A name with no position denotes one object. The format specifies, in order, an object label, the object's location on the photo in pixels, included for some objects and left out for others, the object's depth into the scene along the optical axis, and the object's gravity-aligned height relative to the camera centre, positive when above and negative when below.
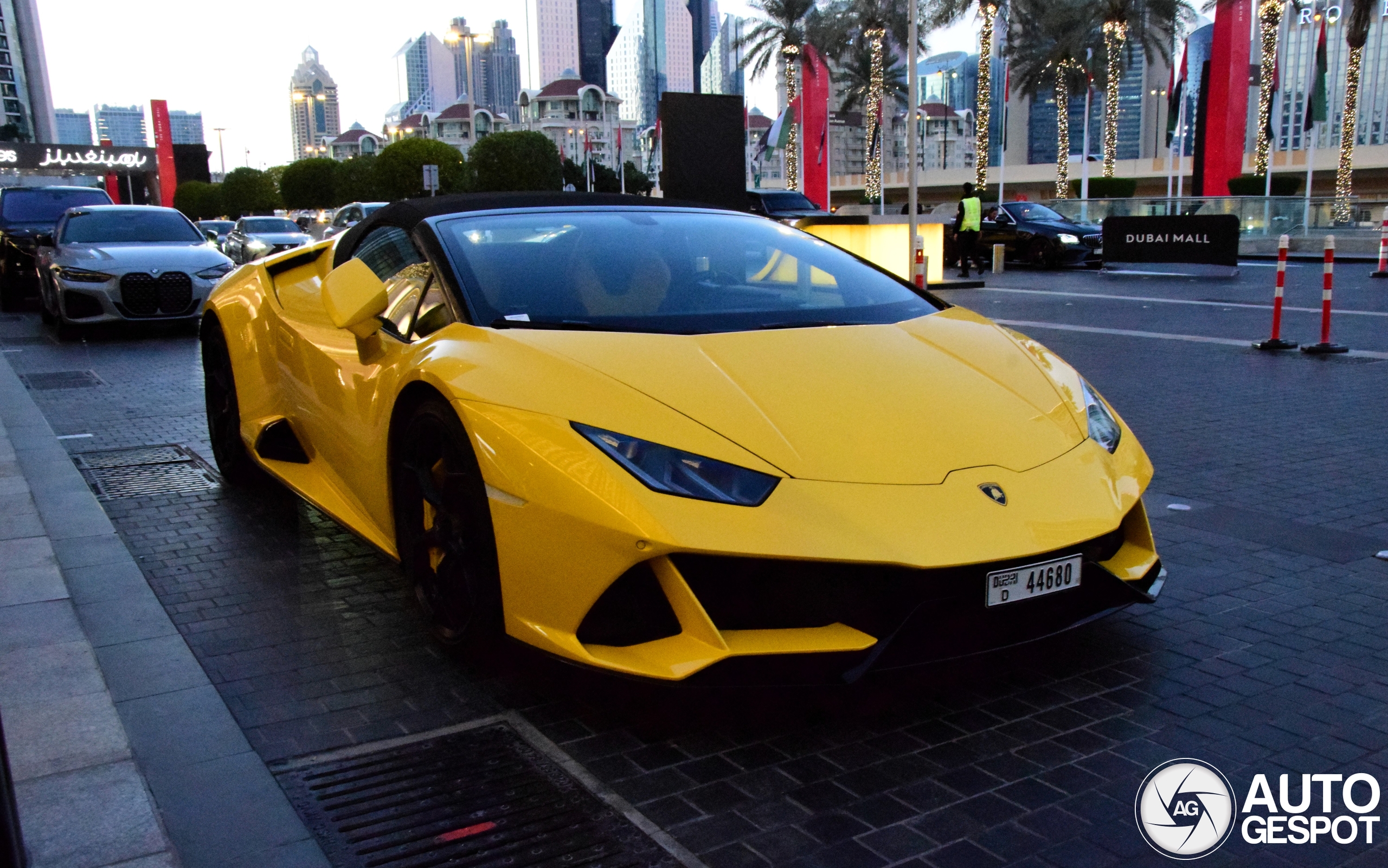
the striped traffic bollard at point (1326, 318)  9.88 -1.00
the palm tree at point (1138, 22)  39.50 +6.32
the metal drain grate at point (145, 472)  5.77 -1.25
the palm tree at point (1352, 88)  31.27 +3.26
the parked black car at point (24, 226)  16.08 +0.11
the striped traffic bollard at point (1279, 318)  10.20 -1.01
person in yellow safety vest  21.66 -0.25
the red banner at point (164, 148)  76.00 +5.58
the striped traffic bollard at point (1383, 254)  18.45 -0.87
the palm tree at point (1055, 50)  44.22 +6.53
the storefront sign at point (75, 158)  58.44 +3.80
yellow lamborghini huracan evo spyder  2.73 -0.61
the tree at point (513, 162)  53.94 +2.77
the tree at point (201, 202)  74.81 +1.79
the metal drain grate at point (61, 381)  9.26 -1.19
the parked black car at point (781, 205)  21.34 +0.19
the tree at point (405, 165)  54.34 +2.72
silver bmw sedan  12.30 -0.44
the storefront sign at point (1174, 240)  20.02 -0.61
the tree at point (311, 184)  70.06 +2.56
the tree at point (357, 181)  57.03 +2.37
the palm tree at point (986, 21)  40.38 +6.64
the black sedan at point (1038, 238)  22.66 -0.57
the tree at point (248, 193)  72.50 +2.17
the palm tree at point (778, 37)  51.25 +7.87
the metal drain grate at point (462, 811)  2.45 -1.31
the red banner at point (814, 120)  52.38 +4.63
